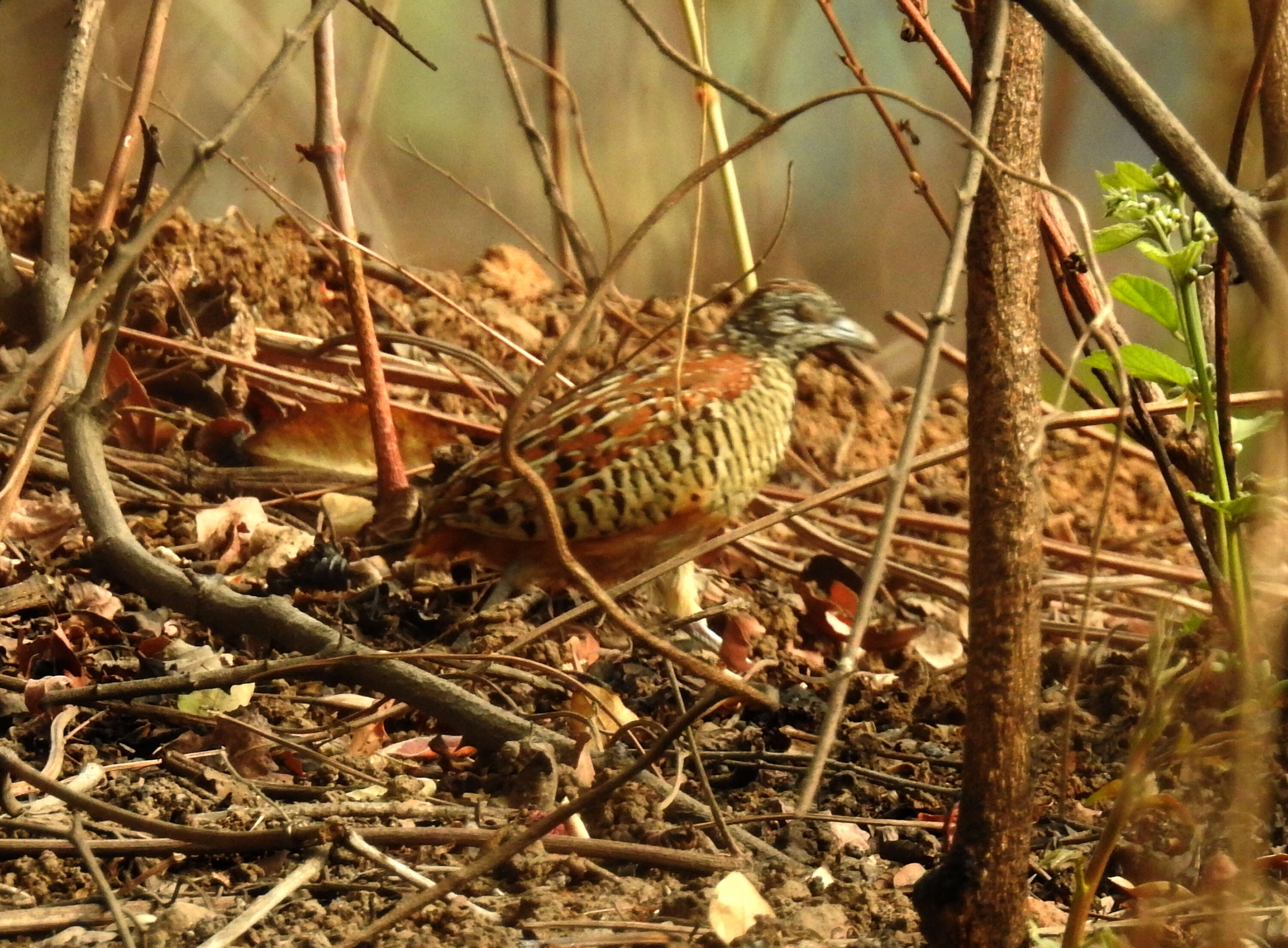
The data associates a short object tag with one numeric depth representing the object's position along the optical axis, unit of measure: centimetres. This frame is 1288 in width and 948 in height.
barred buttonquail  819
